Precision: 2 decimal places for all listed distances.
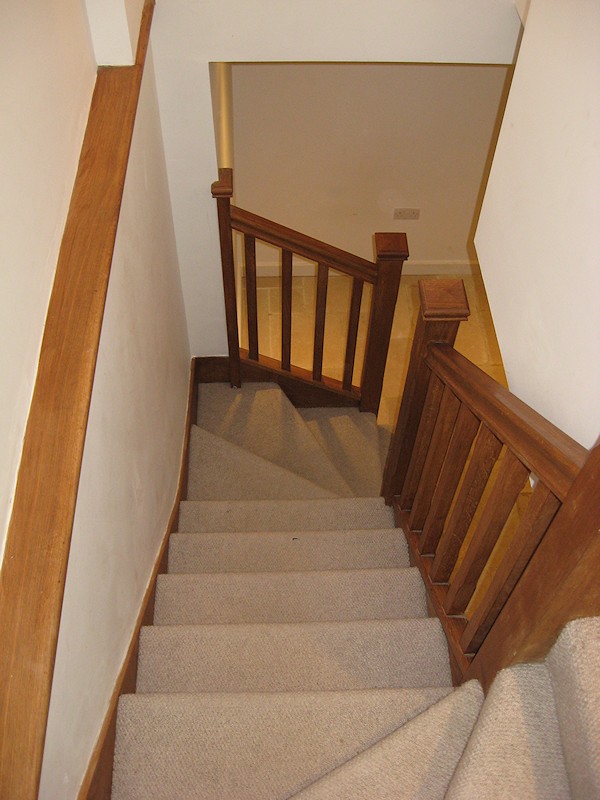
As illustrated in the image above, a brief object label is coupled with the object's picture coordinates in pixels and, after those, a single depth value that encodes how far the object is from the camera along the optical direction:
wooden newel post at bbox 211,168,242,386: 2.53
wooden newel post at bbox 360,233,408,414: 2.74
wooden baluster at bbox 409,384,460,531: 1.72
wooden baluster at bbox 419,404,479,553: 1.58
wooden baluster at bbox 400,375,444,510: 1.85
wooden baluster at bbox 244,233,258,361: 2.76
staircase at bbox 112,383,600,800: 1.16
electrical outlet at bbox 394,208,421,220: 4.55
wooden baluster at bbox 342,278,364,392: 2.88
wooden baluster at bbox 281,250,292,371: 2.79
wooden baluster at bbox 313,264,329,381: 2.80
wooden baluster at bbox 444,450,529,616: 1.29
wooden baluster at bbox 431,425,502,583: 1.45
